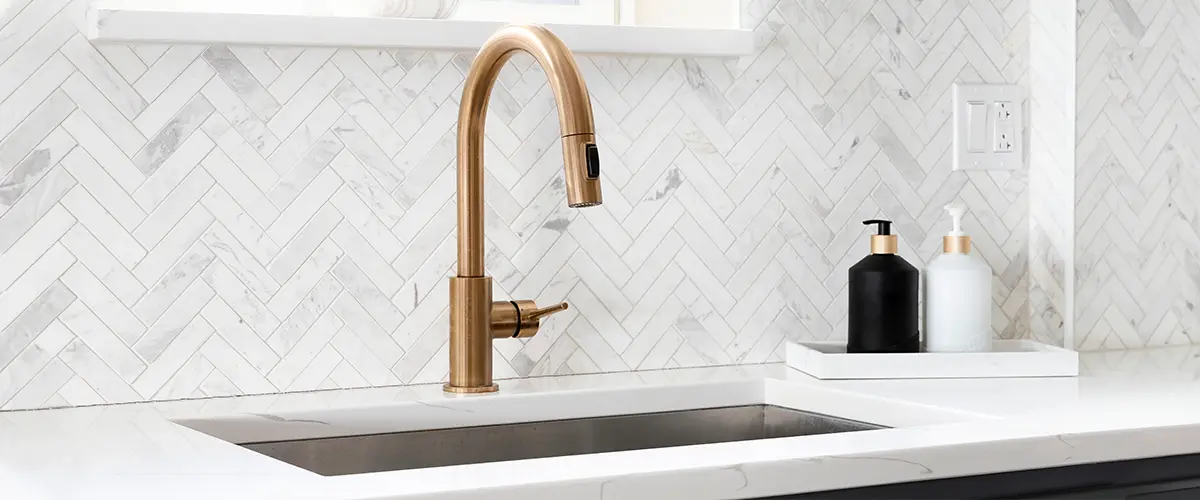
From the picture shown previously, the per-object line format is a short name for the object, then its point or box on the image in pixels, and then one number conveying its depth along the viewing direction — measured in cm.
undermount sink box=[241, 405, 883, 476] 131
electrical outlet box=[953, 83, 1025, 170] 174
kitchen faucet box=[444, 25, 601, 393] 137
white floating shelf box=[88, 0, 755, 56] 133
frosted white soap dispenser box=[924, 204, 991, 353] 155
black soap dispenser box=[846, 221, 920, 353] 153
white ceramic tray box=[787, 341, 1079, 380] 149
